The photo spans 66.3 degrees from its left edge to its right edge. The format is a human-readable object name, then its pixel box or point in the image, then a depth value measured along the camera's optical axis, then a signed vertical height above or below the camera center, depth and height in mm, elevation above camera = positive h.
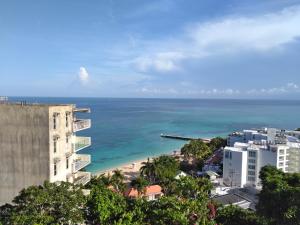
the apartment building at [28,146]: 18182 -3773
